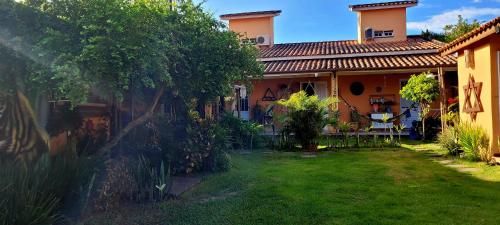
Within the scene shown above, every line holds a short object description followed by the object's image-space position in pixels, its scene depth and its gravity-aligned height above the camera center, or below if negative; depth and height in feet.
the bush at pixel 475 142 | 27.61 -1.78
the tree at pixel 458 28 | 76.28 +18.37
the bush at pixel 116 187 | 15.87 -2.68
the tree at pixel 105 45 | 12.53 +2.76
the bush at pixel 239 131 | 37.93 -0.87
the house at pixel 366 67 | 49.55 +6.53
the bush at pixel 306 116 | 35.63 +0.50
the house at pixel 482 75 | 26.48 +3.14
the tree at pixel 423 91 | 41.73 +3.10
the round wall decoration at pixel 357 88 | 55.01 +4.54
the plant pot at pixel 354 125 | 44.07 -0.54
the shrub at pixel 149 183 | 17.35 -2.69
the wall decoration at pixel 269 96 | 56.08 +3.70
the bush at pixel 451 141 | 31.42 -1.81
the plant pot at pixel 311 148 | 36.40 -2.52
